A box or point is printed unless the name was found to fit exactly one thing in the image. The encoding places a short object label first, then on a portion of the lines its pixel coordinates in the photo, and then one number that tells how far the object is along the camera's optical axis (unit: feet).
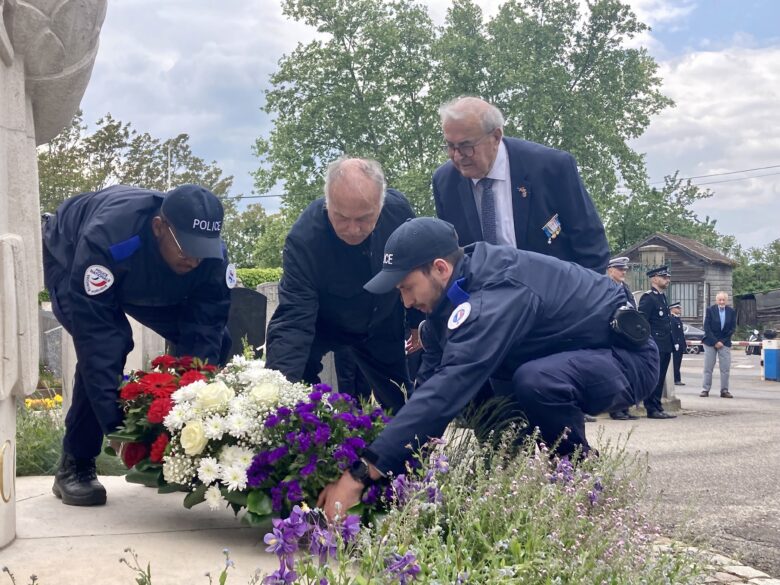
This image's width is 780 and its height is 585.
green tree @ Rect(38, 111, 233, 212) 89.76
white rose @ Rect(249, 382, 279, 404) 12.07
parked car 114.93
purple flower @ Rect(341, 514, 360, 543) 8.52
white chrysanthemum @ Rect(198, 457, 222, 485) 11.76
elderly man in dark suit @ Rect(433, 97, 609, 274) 15.67
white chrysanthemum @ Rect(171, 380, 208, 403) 12.39
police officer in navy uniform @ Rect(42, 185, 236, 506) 13.41
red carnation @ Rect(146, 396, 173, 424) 12.35
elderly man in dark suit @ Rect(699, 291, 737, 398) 48.85
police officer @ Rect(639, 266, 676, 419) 37.40
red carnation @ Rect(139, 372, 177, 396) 12.76
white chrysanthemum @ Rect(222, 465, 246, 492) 11.61
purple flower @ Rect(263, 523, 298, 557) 7.63
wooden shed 139.33
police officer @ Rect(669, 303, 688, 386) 46.63
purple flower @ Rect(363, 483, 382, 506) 11.43
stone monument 11.11
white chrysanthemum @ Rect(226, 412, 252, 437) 11.81
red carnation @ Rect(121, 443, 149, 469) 12.94
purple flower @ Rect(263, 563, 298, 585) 7.52
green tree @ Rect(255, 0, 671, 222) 114.93
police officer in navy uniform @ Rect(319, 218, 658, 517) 11.41
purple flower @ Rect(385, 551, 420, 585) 7.79
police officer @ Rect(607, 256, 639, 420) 35.96
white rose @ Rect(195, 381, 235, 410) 12.16
